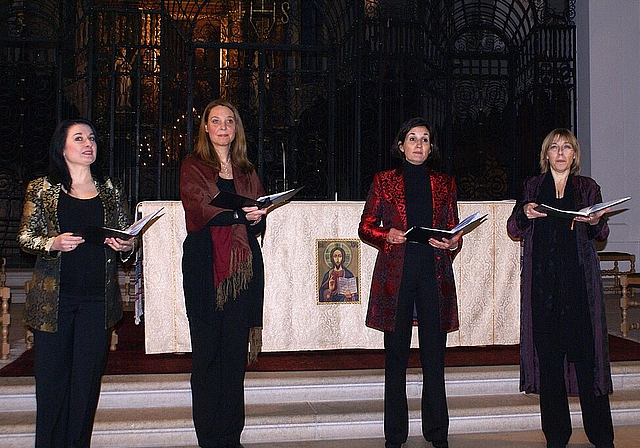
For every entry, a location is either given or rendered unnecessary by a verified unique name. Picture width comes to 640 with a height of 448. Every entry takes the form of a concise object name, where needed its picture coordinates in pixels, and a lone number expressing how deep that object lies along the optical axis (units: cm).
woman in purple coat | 396
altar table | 546
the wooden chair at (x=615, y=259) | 917
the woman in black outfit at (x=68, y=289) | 348
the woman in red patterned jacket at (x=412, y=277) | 400
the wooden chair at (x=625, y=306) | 669
